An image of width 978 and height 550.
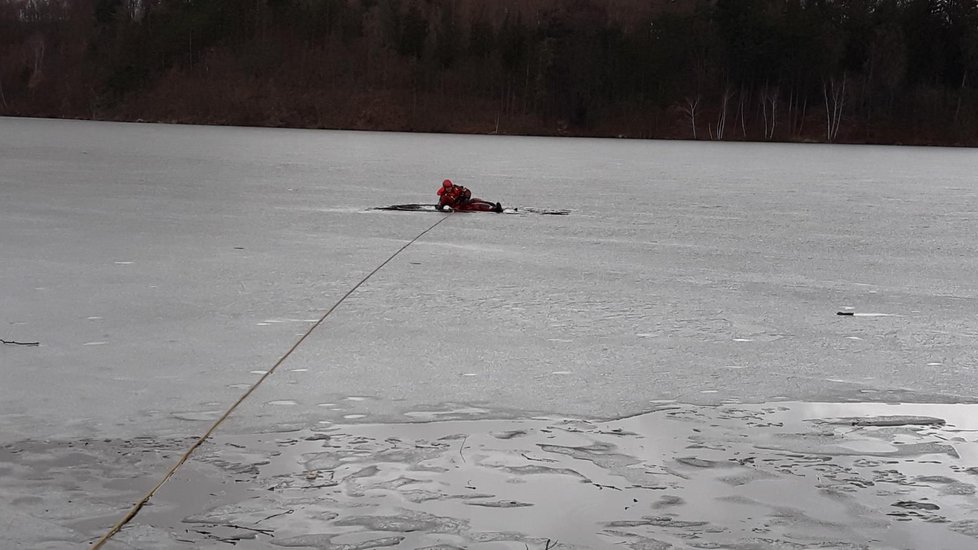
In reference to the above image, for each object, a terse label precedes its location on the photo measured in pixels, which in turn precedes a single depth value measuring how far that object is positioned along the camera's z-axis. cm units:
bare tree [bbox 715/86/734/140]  10900
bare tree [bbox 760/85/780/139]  10806
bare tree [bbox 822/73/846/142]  10694
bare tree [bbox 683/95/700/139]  11383
